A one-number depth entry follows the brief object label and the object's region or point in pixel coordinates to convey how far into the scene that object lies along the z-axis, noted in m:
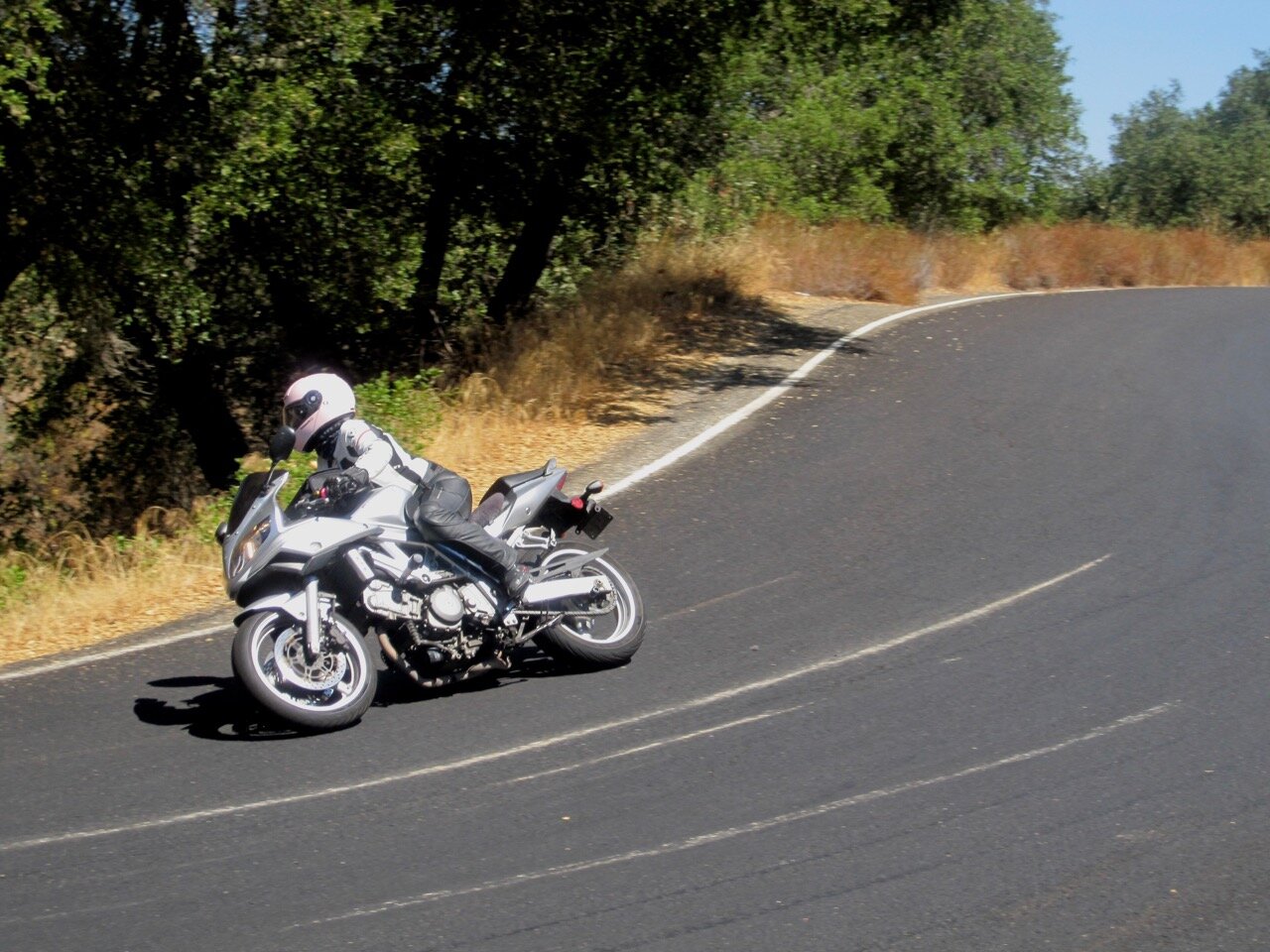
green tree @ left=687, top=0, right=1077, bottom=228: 18.20
